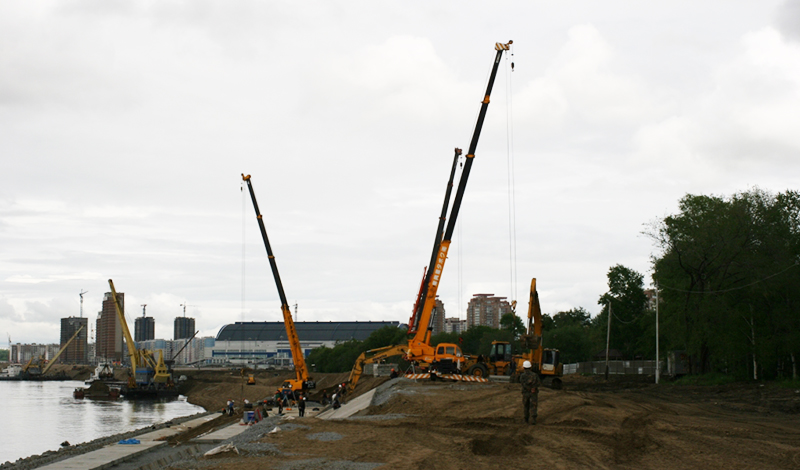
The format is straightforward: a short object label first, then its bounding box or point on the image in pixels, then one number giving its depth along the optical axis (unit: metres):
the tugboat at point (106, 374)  149.94
